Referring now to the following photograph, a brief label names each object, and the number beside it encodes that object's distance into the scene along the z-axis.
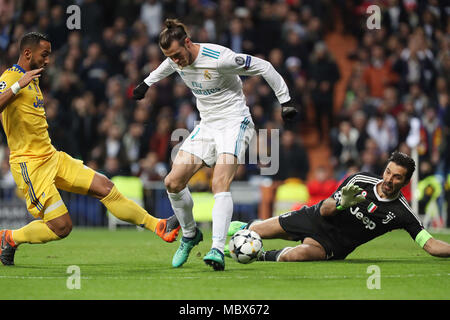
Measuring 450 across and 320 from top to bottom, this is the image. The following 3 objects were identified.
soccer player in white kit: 16.37
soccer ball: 16.91
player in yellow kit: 17.27
